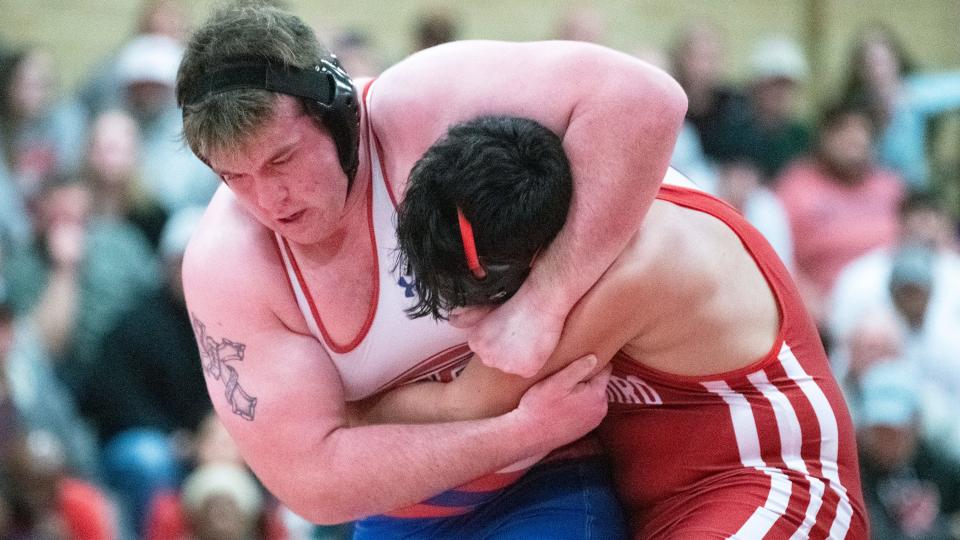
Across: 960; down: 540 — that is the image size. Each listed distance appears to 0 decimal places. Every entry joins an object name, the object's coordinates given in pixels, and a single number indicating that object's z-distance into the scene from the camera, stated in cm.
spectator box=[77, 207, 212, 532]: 1091
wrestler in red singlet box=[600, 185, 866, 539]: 616
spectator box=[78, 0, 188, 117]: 1301
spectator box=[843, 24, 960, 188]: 1537
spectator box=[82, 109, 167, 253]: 1220
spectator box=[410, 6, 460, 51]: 1371
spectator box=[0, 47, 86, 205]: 1242
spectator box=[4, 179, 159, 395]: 1150
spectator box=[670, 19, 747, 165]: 1435
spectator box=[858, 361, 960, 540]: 1121
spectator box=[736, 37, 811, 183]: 1464
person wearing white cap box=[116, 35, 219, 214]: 1250
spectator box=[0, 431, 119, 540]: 1023
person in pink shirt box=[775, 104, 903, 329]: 1414
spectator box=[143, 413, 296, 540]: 1058
